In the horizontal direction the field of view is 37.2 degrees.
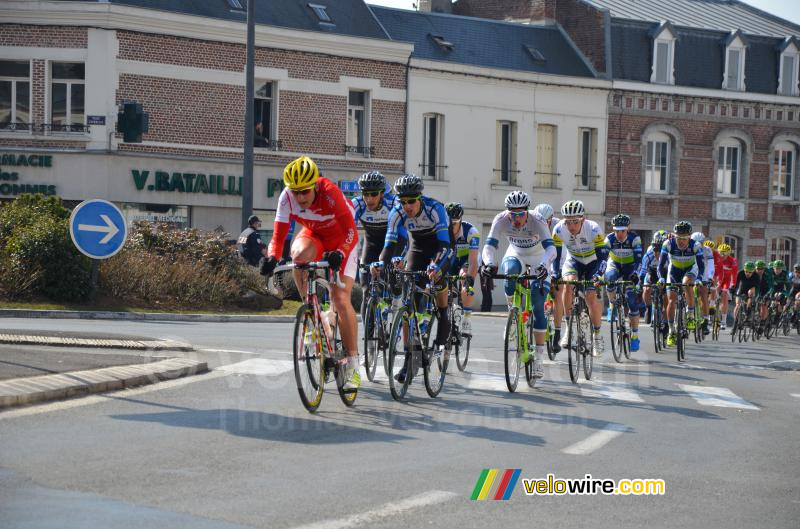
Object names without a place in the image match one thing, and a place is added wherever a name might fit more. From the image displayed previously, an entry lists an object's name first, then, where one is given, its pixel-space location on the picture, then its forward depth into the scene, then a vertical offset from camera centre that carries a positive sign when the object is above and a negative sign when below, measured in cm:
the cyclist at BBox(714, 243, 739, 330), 2623 -53
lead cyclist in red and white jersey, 911 +9
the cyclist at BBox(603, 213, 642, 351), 1653 -12
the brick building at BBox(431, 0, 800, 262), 4234 +493
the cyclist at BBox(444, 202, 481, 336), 1343 -3
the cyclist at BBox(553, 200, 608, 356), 1409 -1
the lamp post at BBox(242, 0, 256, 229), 2522 +244
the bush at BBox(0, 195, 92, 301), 2080 -51
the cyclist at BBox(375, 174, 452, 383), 1078 +9
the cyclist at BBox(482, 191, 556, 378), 1152 -4
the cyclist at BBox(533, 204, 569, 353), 1357 -77
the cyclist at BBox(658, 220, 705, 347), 1792 -15
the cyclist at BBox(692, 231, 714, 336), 1819 -49
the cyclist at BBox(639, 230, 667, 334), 1927 -27
